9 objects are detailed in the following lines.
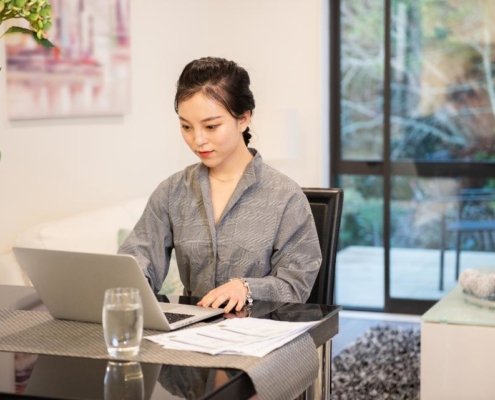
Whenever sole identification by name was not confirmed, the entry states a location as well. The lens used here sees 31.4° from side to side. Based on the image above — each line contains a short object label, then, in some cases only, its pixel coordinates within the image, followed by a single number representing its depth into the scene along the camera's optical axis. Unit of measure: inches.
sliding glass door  211.0
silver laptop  62.2
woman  83.7
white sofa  125.4
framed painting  138.2
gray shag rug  154.3
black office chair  93.3
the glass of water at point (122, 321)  57.3
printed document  60.2
